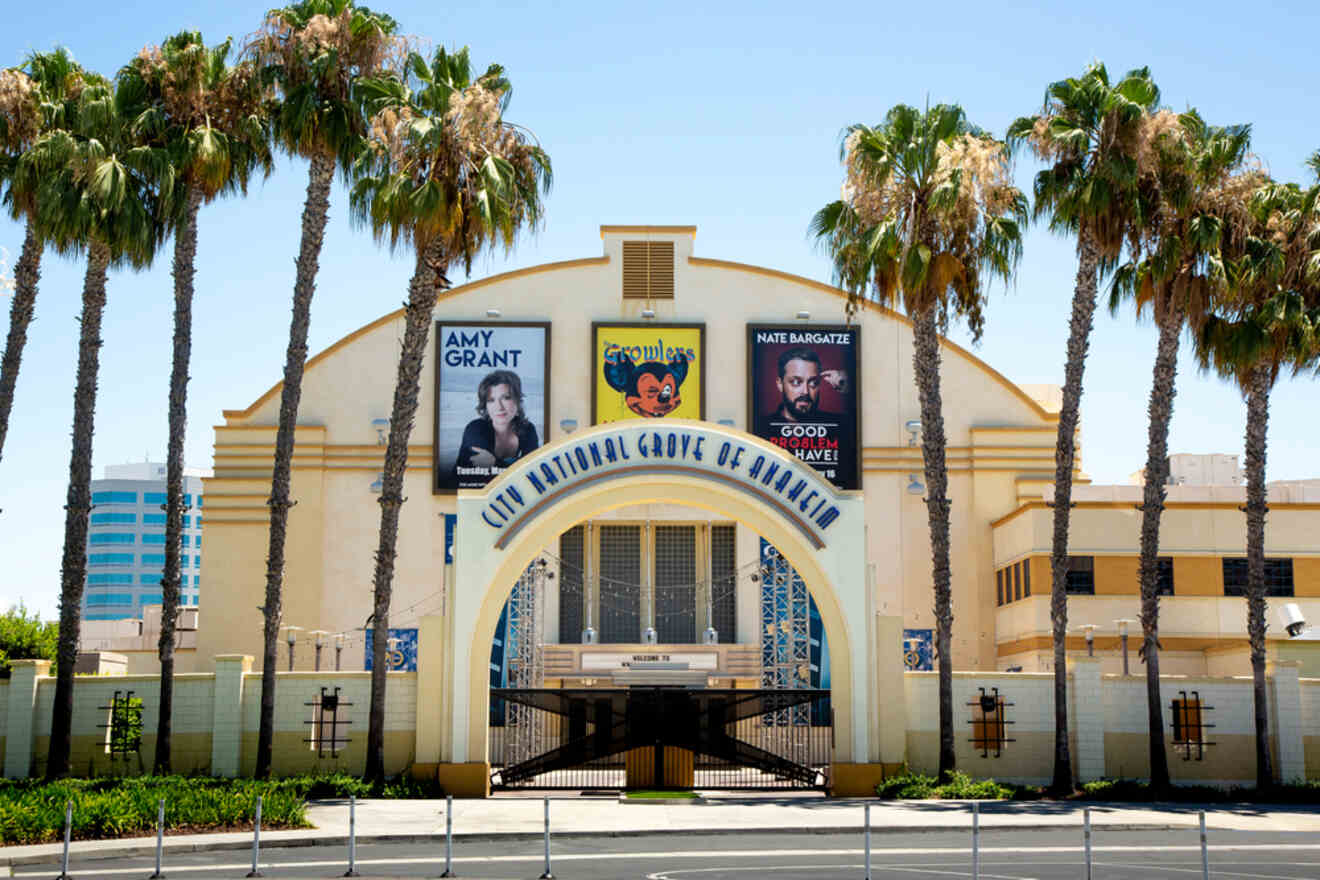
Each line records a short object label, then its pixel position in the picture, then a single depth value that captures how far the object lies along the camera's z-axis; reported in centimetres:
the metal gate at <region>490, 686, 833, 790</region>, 2973
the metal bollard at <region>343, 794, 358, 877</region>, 1745
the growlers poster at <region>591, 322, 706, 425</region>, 4619
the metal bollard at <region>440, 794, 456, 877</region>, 1772
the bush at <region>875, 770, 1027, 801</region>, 2839
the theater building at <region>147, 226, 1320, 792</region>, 4447
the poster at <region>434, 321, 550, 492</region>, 4566
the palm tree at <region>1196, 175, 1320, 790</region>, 3091
